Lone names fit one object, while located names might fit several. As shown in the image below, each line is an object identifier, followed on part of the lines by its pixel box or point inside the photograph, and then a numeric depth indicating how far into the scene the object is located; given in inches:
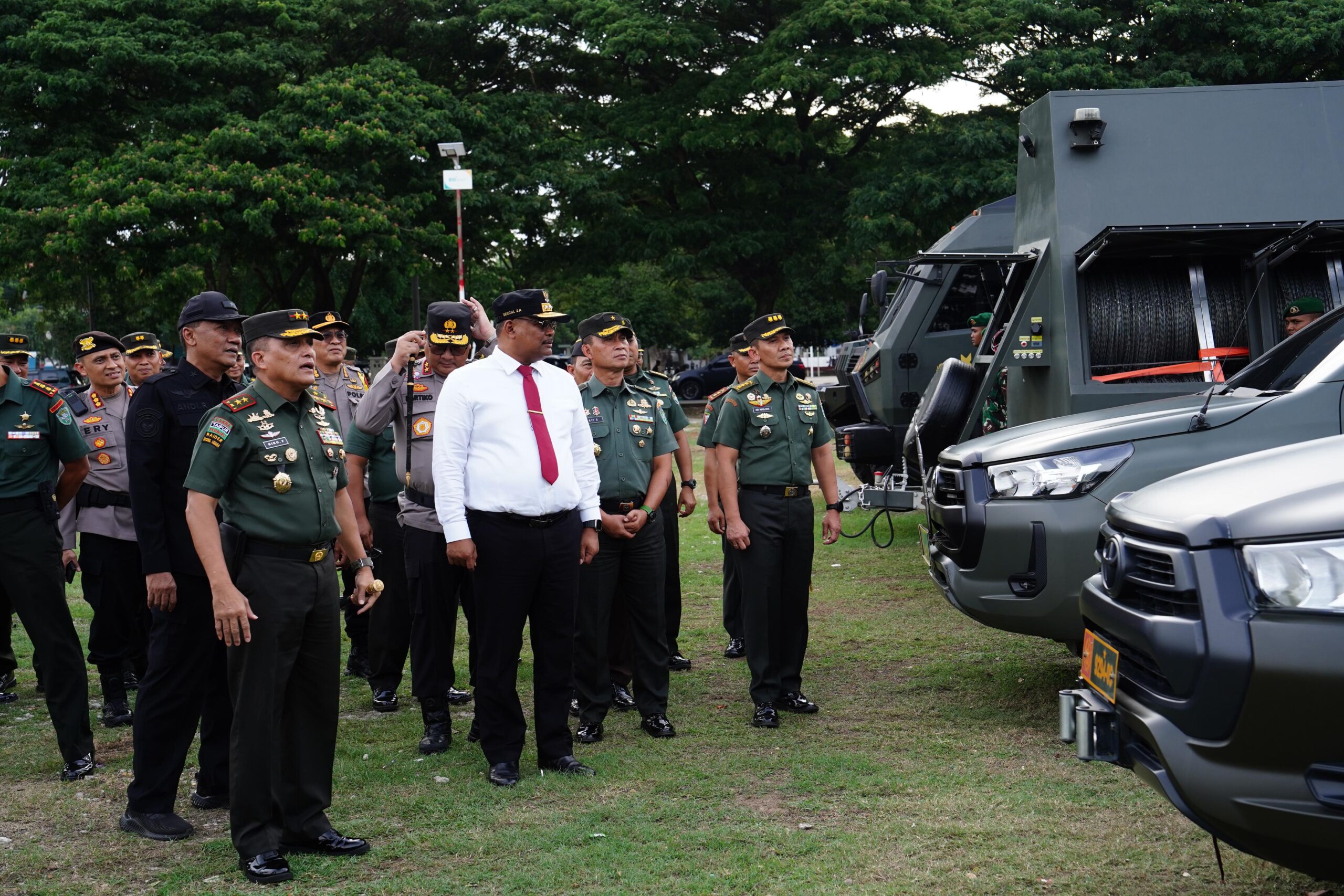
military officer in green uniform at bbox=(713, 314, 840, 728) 255.4
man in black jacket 197.0
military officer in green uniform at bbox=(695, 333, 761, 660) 315.9
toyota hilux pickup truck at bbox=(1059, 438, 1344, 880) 117.4
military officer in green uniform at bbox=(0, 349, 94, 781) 226.4
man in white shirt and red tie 214.1
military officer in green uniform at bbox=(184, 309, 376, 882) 175.0
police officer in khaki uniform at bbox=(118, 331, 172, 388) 318.0
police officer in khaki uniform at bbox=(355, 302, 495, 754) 244.5
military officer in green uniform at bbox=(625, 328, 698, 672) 287.9
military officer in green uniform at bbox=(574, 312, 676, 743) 249.0
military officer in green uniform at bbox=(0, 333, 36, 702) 290.8
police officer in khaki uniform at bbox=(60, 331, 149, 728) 273.1
